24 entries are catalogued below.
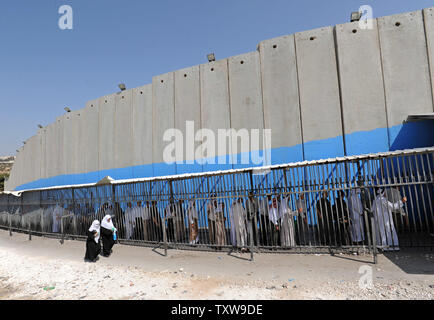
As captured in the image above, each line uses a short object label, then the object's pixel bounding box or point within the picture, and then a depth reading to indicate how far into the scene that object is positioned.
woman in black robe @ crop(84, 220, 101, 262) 7.09
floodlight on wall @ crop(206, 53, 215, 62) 12.46
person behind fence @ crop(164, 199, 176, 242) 7.94
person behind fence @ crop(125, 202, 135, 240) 8.87
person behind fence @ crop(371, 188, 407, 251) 6.17
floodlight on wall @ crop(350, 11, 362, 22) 9.59
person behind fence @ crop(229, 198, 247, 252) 7.19
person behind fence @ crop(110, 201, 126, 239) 9.00
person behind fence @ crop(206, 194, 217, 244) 7.61
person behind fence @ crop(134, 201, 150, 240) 8.59
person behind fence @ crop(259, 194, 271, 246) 6.98
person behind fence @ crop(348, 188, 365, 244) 6.50
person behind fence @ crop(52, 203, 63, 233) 11.09
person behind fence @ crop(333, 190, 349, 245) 6.24
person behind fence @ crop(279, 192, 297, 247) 6.87
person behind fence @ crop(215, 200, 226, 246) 7.57
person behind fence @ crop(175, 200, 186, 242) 7.76
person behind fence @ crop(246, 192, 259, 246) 6.42
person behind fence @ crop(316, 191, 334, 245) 6.61
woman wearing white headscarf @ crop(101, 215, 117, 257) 7.51
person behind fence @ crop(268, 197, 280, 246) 7.06
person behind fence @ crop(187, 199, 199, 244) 7.70
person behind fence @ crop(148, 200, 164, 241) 8.31
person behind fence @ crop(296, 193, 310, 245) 6.71
